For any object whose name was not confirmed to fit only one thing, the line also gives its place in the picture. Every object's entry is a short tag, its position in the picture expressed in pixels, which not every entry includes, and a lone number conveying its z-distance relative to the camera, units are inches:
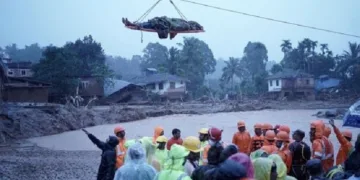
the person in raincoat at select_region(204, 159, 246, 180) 119.6
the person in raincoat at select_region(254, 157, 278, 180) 155.6
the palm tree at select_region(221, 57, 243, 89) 2428.3
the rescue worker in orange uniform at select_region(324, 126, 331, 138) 280.8
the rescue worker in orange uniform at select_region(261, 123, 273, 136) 319.0
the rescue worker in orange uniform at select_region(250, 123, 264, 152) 309.7
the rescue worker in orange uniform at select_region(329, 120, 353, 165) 257.4
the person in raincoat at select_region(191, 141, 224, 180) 161.0
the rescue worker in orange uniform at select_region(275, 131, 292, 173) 239.8
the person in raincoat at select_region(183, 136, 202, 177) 187.3
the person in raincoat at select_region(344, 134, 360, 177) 202.1
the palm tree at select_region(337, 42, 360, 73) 2092.8
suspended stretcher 417.4
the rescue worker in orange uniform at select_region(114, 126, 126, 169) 280.7
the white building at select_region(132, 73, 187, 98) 2079.2
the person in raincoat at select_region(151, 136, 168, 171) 246.0
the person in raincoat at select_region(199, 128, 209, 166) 286.8
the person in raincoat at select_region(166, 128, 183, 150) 315.9
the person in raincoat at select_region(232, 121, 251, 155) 335.0
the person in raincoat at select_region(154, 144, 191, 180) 158.4
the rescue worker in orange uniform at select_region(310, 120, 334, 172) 254.4
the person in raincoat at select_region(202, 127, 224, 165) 216.9
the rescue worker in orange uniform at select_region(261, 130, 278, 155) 271.1
